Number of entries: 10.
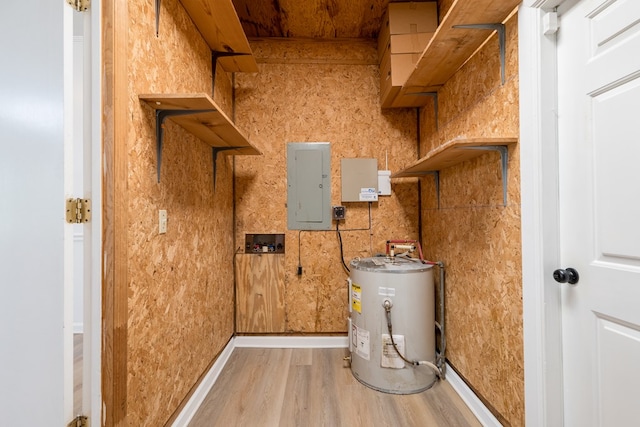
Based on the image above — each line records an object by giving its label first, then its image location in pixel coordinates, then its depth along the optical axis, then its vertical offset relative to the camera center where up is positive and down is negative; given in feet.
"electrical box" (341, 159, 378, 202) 8.56 +1.03
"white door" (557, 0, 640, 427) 3.04 +0.07
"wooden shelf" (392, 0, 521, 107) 4.24 +3.22
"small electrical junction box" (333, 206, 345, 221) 8.52 +0.02
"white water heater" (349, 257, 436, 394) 6.26 -2.68
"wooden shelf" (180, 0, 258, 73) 5.39 +4.21
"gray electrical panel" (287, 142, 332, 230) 8.61 +0.89
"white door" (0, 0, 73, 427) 3.33 +0.01
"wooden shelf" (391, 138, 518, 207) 4.40 +1.16
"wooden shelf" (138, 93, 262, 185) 4.06 +1.74
